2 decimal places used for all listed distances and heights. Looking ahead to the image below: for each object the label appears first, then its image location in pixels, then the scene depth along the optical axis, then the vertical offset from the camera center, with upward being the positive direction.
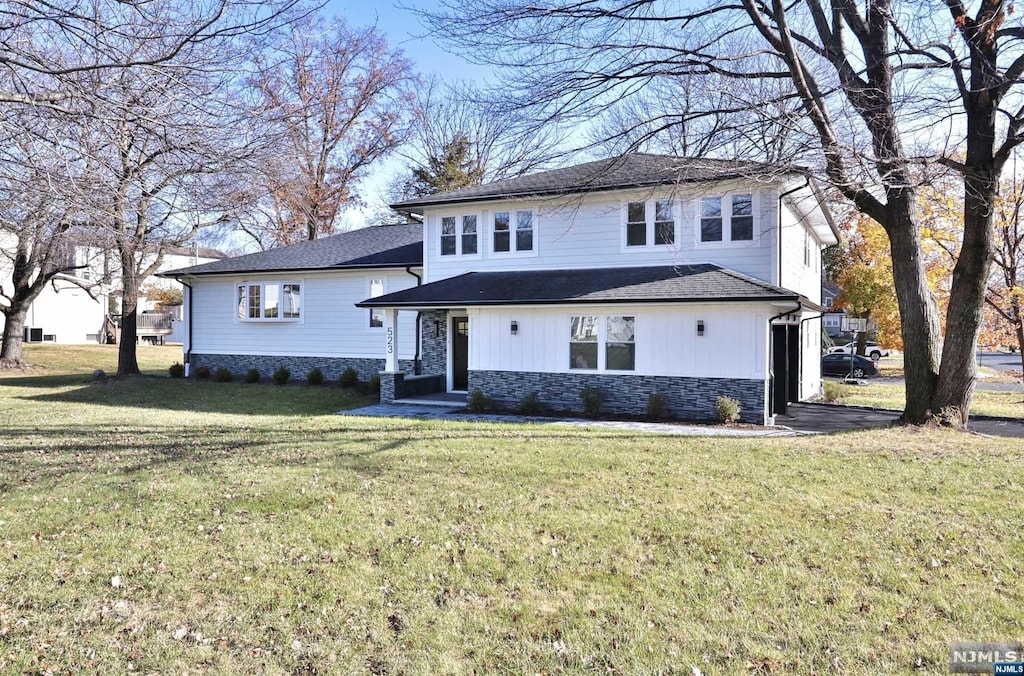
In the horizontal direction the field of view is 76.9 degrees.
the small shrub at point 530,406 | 14.09 -1.18
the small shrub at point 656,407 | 13.20 -1.10
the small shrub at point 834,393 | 17.28 -1.04
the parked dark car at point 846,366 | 28.44 -0.52
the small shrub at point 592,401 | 13.66 -1.02
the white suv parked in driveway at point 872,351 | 36.56 +0.25
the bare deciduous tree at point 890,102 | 9.89 +4.03
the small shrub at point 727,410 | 12.44 -1.09
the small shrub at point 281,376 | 19.77 -0.78
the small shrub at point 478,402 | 14.47 -1.13
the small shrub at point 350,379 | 18.58 -0.80
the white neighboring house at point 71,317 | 37.44 +1.95
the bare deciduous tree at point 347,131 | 29.61 +10.98
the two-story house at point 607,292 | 12.91 +1.36
